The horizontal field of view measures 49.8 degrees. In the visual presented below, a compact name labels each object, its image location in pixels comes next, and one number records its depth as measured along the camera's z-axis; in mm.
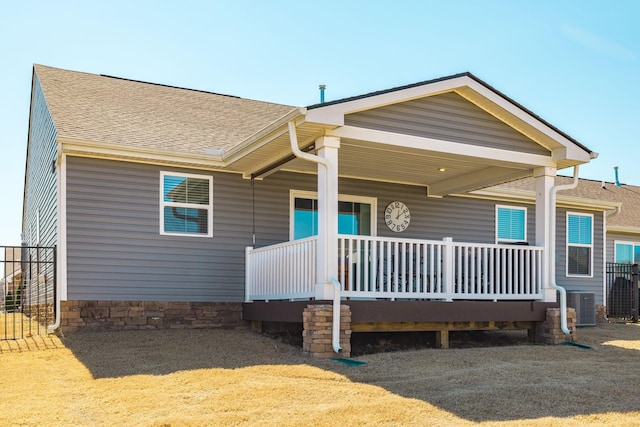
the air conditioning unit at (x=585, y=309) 14664
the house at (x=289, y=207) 9938
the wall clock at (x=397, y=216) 13820
